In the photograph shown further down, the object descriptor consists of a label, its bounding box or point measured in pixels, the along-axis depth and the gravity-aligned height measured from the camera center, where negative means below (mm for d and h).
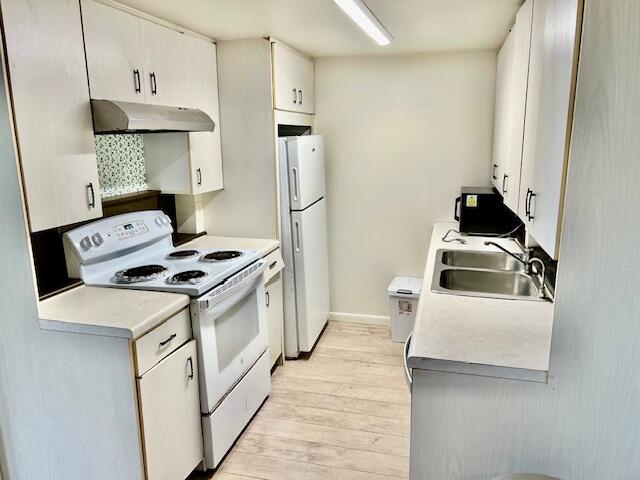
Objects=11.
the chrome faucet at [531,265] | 2143 -582
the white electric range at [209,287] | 2244 -650
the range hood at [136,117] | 2039 +156
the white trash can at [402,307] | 3642 -1197
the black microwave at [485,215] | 3311 -459
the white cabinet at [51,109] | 1725 +169
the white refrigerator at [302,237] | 3191 -609
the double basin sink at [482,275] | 2404 -673
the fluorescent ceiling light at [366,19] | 2092 +642
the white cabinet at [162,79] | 2098 +368
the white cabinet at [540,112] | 1374 +125
